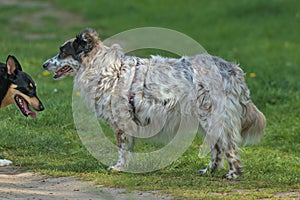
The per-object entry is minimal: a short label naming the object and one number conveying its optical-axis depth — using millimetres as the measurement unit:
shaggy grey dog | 14641
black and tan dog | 15227
